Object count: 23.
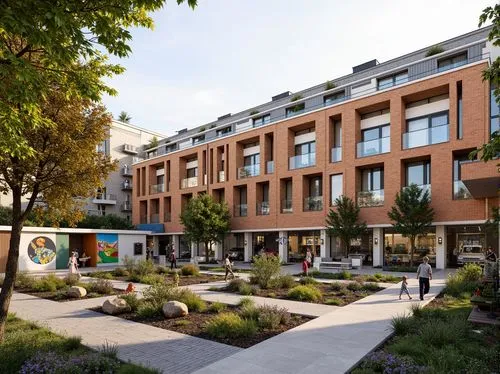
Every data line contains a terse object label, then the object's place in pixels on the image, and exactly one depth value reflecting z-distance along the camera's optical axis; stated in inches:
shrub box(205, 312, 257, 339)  340.2
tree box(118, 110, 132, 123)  2677.2
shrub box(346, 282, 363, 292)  634.8
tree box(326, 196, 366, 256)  1096.2
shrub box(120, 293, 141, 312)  463.8
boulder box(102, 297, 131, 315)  449.7
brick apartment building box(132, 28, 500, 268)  962.1
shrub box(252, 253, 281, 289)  665.0
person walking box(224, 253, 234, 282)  814.3
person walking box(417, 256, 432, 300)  534.3
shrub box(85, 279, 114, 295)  612.4
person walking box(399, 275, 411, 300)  536.9
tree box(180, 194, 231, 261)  1358.3
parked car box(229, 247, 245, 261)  1506.4
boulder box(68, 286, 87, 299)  574.9
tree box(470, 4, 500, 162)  248.4
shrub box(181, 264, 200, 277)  903.3
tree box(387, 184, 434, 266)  962.7
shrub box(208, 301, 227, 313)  455.3
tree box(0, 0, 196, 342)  201.8
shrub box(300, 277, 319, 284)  700.8
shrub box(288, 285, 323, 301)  537.6
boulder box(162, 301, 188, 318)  418.9
